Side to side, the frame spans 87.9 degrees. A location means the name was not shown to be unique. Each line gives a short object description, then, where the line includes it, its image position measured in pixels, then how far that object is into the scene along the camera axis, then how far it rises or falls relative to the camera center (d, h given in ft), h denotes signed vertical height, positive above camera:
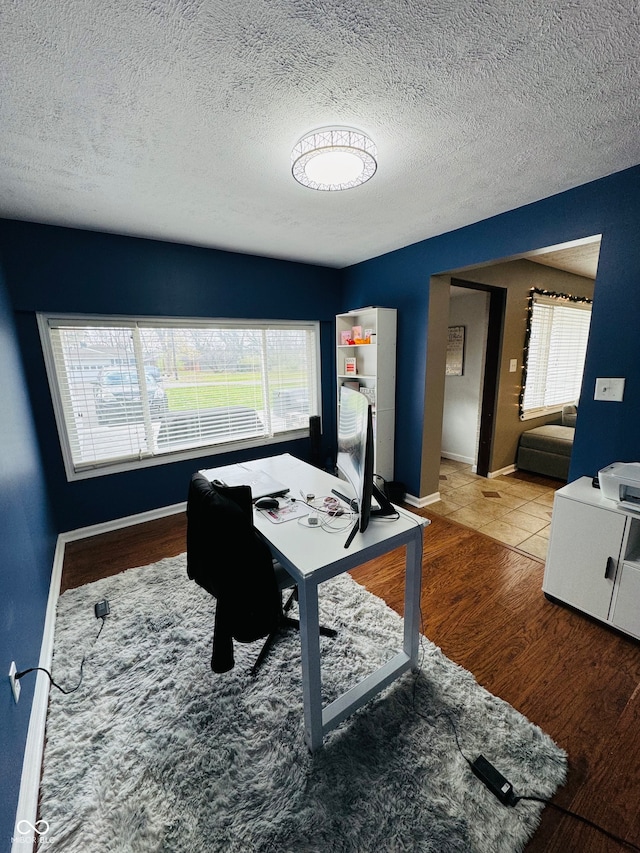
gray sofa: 12.72 -3.79
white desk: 3.99 -2.61
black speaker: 12.62 -2.91
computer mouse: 5.42 -2.32
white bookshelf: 10.70 -0.17
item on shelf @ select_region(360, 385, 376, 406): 10.99 -1.22
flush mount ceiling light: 4.76 +2.92
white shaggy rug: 3.52 -4.93
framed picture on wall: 14.46 +0.16
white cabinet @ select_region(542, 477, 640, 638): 5.69 -3.66
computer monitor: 4.24 -1.39
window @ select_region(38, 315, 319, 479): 8.89 -0.76
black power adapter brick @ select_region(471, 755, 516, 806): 3.71 -4.83
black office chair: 4.21 -2.71
